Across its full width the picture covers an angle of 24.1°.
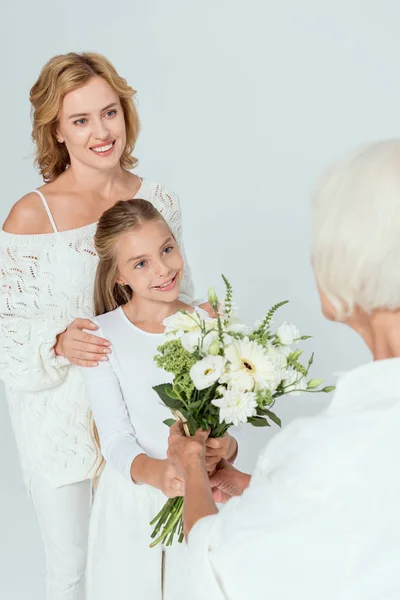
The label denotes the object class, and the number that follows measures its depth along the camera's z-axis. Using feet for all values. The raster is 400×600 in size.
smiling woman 8.59
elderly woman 4.81
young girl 8.02
